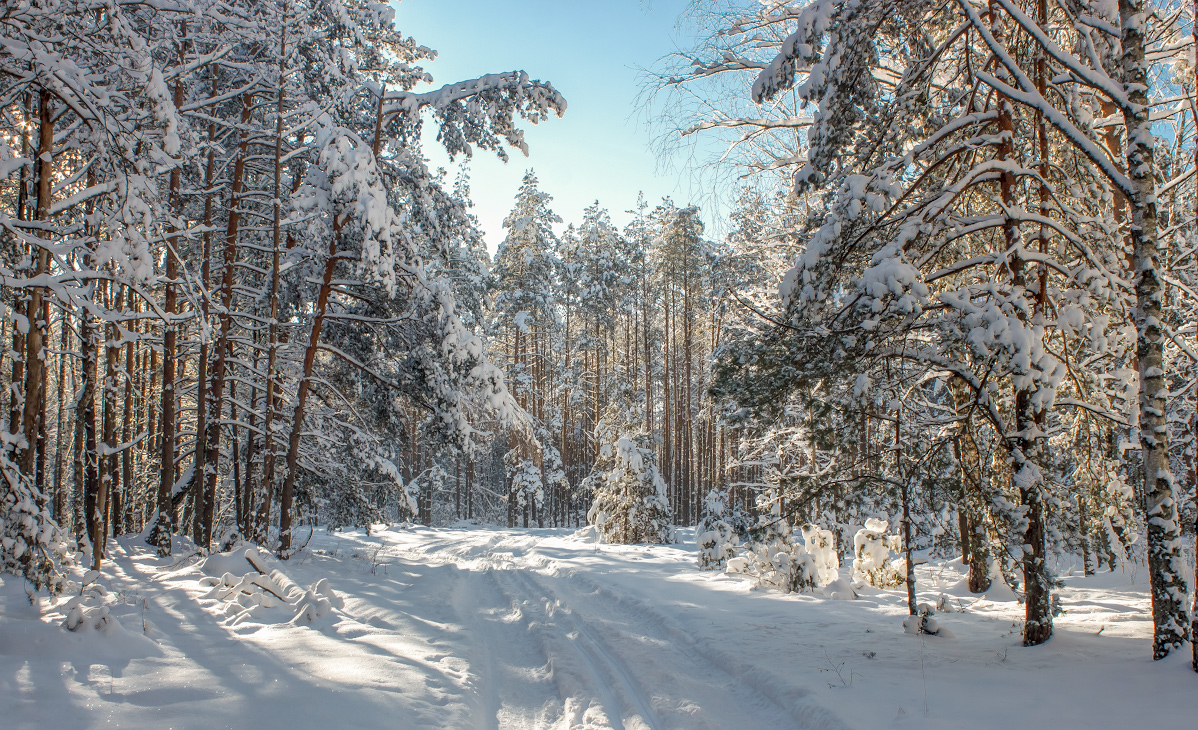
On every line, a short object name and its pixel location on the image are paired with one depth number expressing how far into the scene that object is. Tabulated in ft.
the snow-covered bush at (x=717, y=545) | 42.39
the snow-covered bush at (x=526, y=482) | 103.24
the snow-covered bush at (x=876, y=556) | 35.06
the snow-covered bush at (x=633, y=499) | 63.33
